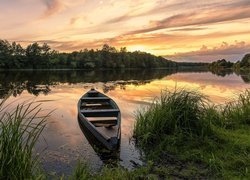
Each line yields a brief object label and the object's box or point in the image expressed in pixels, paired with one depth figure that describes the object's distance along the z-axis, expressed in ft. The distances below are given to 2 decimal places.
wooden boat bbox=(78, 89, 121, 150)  19.79
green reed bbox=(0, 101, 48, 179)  10.53
